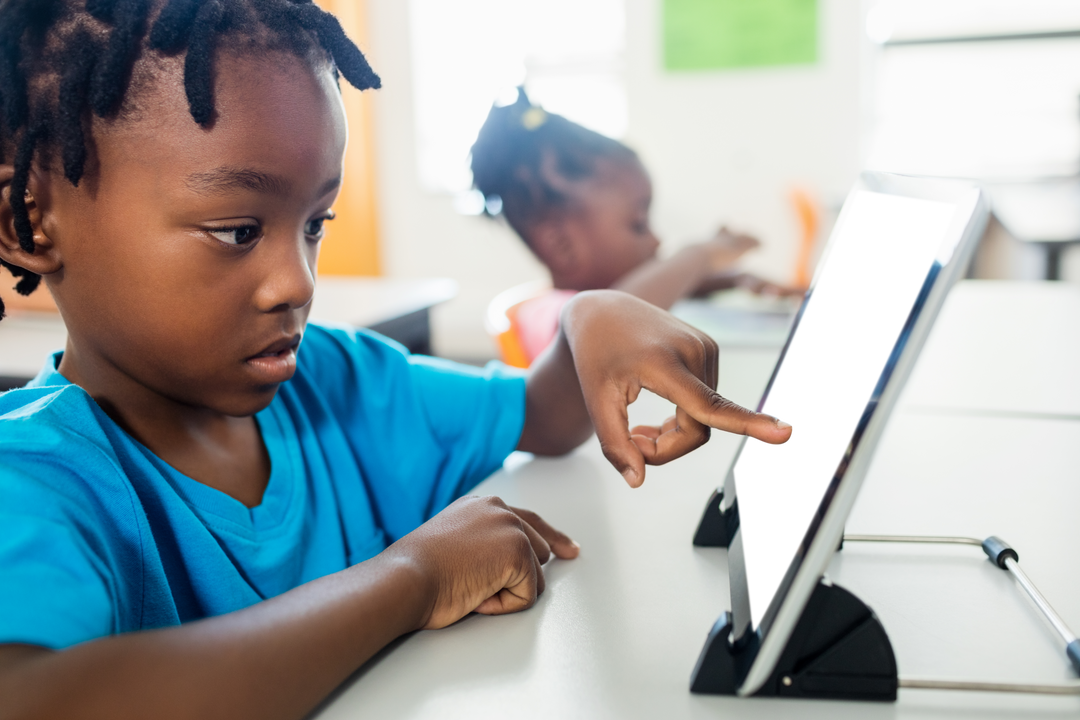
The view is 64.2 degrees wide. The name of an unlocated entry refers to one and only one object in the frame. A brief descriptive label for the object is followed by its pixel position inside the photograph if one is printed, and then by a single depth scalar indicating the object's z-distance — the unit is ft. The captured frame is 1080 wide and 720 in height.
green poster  11.32
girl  6.51
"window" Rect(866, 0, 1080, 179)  10.71
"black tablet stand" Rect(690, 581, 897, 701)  1.45
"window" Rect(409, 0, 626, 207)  12.39
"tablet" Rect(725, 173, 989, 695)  1.28
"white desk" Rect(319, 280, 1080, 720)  1.52
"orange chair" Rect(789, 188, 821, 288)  9.22
